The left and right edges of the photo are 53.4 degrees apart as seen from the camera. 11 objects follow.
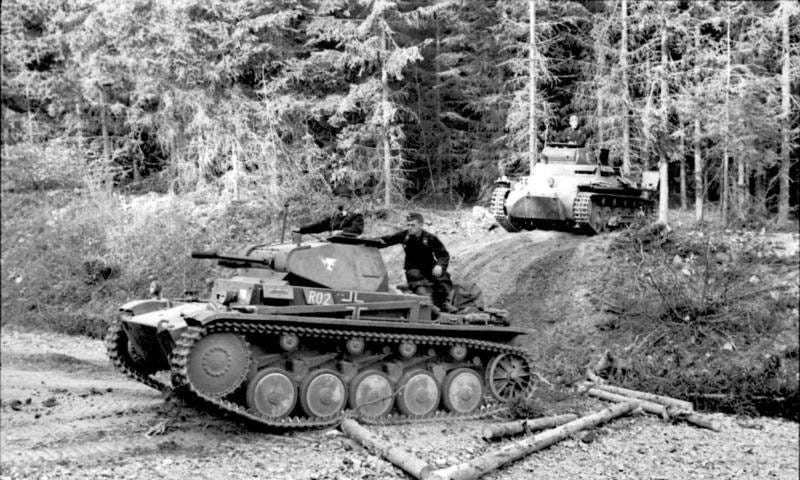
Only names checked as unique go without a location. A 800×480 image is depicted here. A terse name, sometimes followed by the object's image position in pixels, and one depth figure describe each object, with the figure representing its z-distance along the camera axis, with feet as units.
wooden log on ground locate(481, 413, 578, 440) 26.91
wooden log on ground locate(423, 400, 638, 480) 22.12
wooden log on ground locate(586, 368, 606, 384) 36.34
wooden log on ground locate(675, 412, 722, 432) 30.73
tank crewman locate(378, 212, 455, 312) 32.24
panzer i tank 50.08
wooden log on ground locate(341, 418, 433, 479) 21.98
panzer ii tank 25.64
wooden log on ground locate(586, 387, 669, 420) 31.86
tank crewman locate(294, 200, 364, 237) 31.81
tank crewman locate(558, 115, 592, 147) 48.98
